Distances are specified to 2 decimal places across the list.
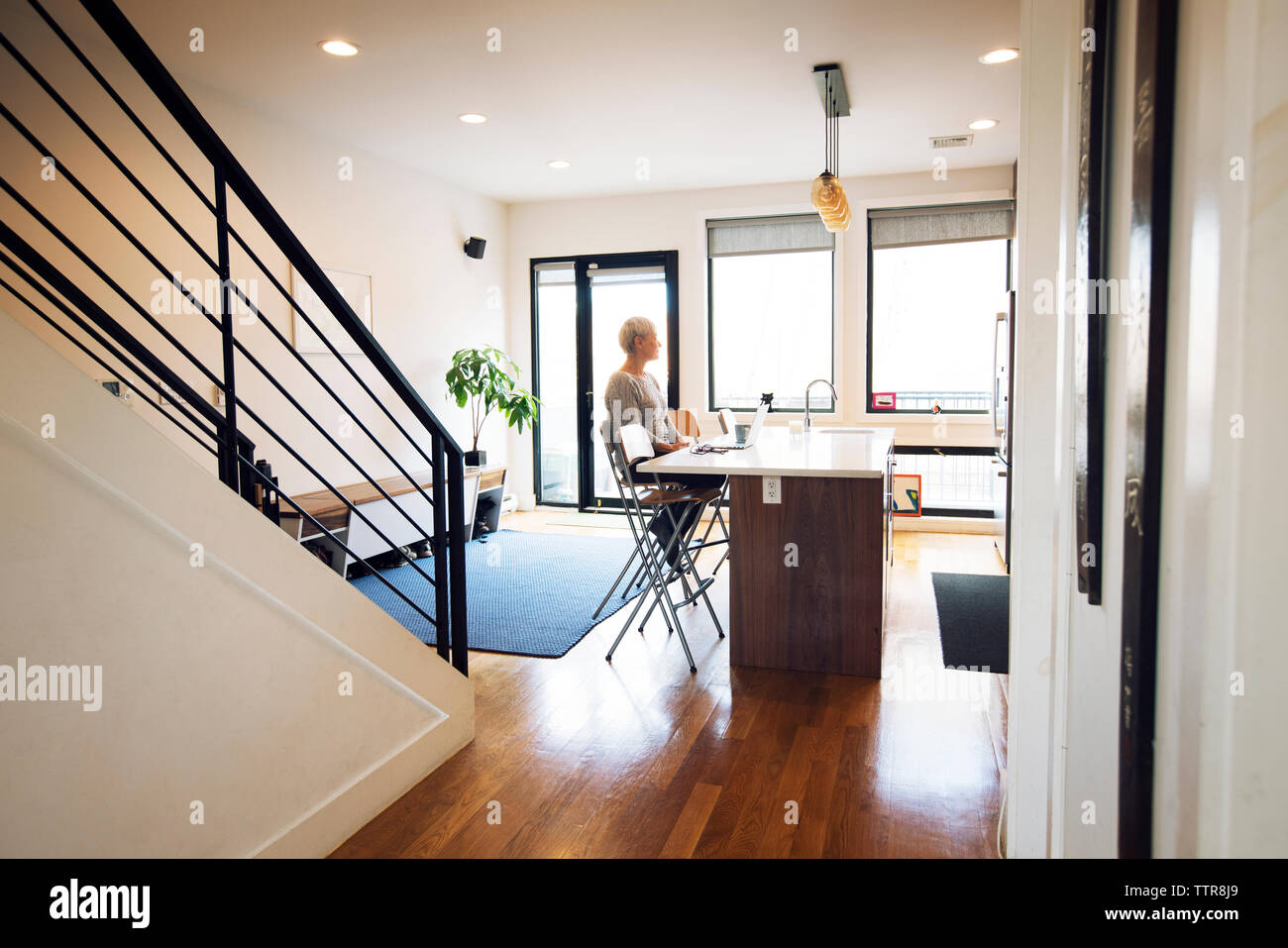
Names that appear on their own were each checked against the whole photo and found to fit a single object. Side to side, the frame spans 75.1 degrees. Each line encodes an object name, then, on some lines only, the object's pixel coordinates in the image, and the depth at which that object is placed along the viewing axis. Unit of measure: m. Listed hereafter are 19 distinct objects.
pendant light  4.06
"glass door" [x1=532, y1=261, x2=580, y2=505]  7.30
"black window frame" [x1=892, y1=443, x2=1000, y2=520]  6.34
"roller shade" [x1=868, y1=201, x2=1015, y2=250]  6.19
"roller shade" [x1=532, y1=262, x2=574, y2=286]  7.25
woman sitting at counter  4.34
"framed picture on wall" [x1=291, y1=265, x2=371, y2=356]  5.10
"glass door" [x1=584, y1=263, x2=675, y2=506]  7.00
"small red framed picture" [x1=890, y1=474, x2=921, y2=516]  6.52
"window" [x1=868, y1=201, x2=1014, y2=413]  6.26
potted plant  6.37
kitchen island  3.30
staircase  1.49
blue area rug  3.98
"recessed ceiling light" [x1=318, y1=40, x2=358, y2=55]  3.81
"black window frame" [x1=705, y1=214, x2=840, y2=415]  6.94
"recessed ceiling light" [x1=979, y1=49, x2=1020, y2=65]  4.04
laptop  4.19
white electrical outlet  3.40
